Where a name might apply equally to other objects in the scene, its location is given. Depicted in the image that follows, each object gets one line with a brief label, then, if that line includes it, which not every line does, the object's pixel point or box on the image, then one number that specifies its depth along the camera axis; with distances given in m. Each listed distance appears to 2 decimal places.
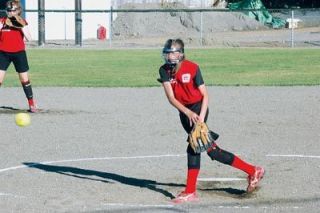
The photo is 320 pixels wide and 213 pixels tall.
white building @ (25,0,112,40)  51.16
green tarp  60.75
